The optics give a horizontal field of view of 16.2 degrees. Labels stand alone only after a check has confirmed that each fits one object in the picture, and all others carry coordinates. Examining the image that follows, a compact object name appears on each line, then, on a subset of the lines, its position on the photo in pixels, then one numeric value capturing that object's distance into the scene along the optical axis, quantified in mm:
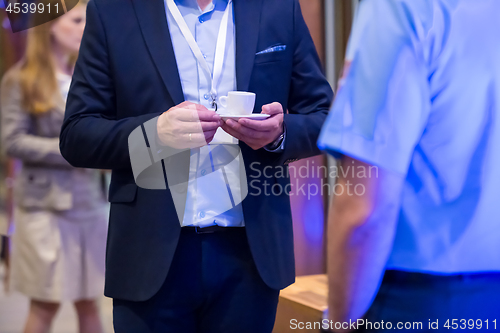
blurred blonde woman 4427
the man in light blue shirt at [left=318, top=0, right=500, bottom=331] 3040
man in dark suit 3478
